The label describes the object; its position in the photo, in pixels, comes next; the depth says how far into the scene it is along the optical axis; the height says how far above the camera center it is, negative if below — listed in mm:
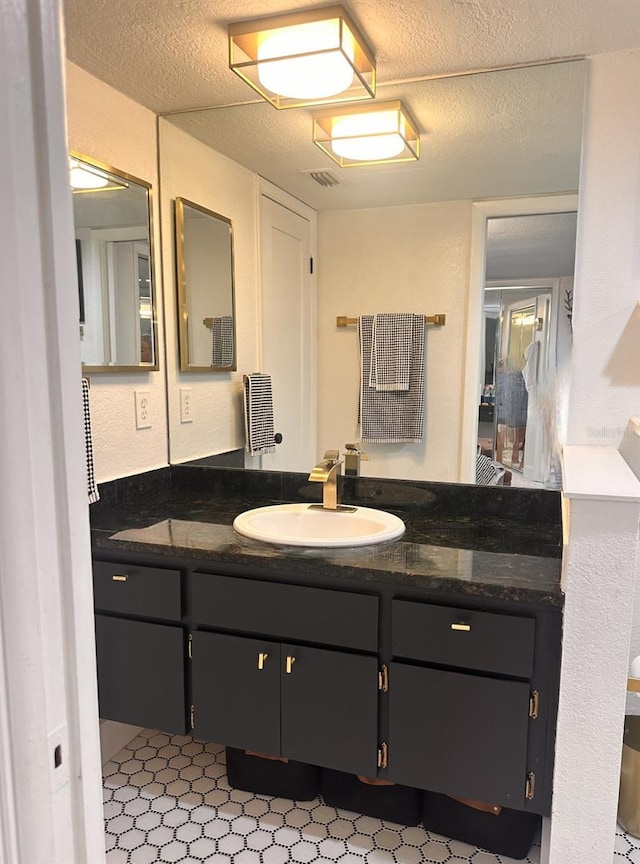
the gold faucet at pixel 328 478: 1913 -403
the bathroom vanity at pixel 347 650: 1451 -783
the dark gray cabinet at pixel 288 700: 1588 -945
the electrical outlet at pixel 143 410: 2135 -216
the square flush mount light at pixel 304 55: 1502 +762
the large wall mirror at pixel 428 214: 1788 +441
